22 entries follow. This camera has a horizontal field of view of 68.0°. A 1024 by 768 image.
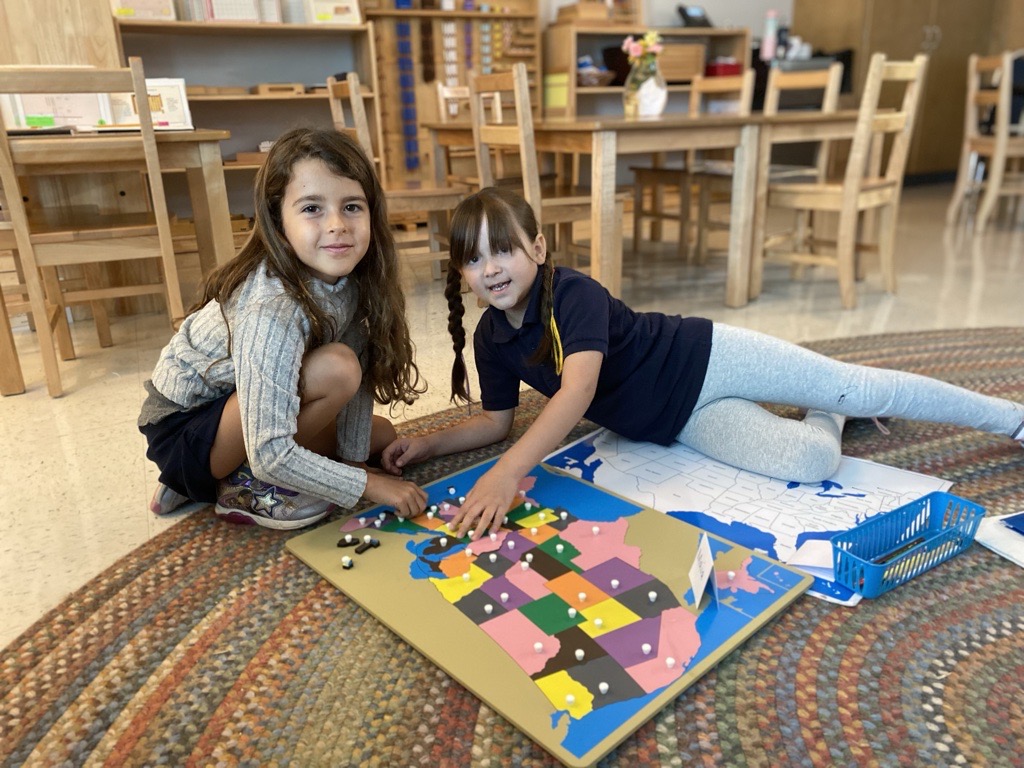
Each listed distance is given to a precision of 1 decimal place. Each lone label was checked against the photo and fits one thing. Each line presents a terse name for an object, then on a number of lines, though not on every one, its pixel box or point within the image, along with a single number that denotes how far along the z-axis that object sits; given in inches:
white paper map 46.6
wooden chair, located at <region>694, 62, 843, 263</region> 121.0
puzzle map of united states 32.8
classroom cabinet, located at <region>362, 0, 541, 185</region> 158.7
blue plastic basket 40.1
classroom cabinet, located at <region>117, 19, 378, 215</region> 129.2
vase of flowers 112.8
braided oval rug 31.6
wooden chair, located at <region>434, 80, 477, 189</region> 126.0
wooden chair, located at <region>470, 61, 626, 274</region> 89.6
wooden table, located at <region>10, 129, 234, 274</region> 74.2
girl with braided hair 48.5
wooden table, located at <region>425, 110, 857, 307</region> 90.9
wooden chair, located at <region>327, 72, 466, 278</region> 104.8
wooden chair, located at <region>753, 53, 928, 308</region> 98.8
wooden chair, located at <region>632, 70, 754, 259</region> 129.8
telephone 189.0
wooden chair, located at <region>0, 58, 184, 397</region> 70.6
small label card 38.0
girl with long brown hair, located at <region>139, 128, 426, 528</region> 42.7
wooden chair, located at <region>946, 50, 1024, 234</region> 150.9
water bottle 190.5
